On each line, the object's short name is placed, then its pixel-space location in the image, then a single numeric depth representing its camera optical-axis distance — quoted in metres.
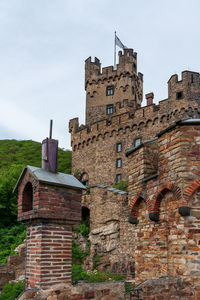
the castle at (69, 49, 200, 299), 7.02
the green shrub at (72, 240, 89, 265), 21.80
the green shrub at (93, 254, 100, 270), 20.98
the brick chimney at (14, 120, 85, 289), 6.36
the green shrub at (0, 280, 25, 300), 14.00
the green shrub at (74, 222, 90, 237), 23.83
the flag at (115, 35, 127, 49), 41.34
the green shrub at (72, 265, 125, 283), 16.06
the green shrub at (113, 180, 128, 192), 26.14
